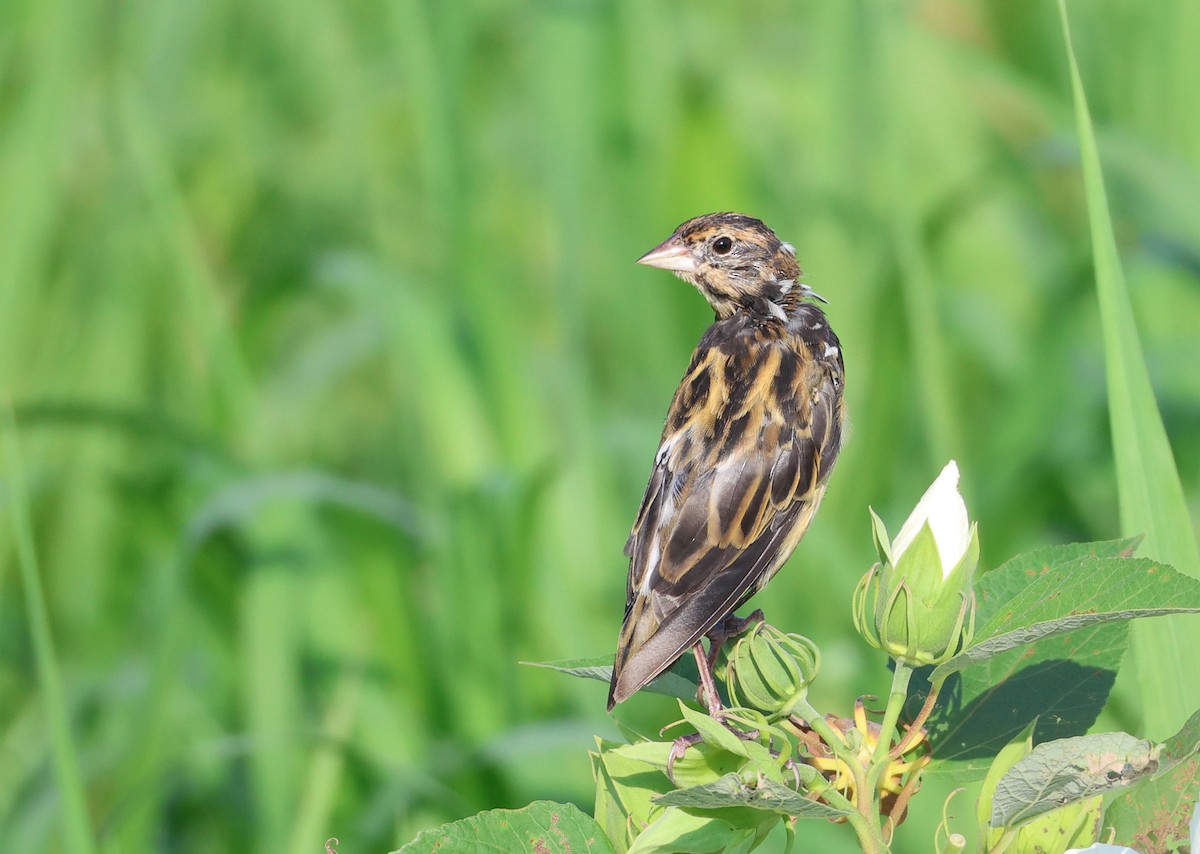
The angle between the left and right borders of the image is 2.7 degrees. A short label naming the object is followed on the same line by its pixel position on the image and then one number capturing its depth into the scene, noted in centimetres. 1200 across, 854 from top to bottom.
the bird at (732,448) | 634
